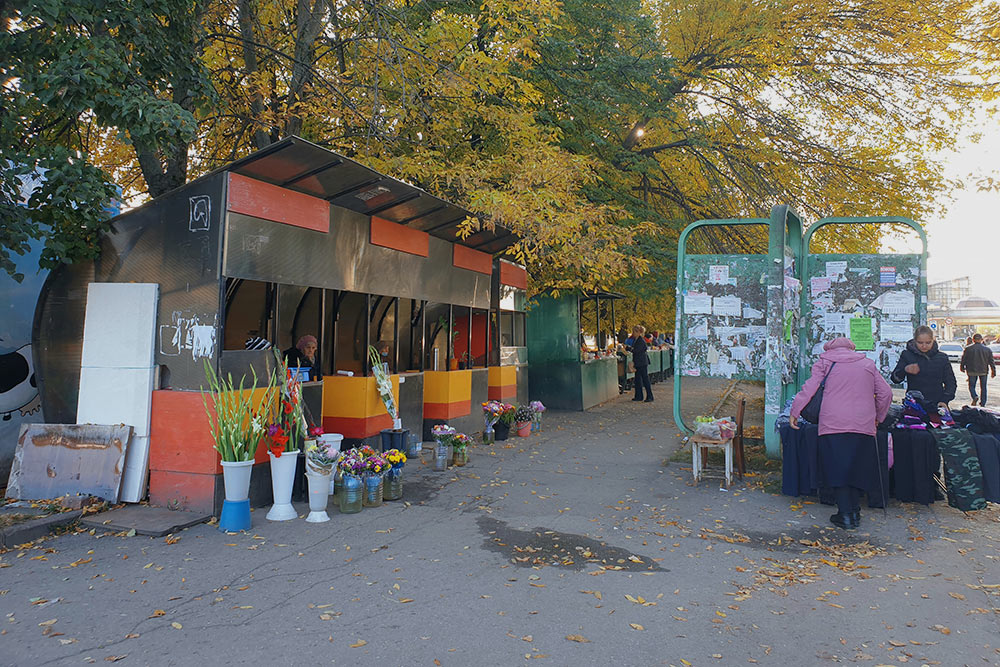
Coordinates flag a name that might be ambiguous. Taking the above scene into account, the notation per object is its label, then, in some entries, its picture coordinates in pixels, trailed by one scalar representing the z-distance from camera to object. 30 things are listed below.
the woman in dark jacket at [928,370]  7.34
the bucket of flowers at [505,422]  11.29
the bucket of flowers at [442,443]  8.67
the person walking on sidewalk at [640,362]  17.69
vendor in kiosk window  8.40
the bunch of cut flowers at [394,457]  6.95
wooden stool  7.64
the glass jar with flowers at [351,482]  6.52
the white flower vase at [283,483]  6.25
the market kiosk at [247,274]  6.32
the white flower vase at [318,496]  6.23
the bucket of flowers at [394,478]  7.04
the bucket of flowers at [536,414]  12.09
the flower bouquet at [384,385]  8.81
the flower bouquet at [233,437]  5.84
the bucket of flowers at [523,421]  11.73
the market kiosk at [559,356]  15.85
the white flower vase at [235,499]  5.82
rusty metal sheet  6.38
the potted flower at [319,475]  6.25
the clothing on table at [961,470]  6.49
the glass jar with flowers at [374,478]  6.75
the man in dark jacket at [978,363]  17.09
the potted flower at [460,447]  8.96
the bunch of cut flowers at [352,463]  6.57
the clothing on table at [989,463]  6.46
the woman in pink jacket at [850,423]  6.05
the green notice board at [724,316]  8.83
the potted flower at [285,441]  6.22
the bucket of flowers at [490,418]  10.98
